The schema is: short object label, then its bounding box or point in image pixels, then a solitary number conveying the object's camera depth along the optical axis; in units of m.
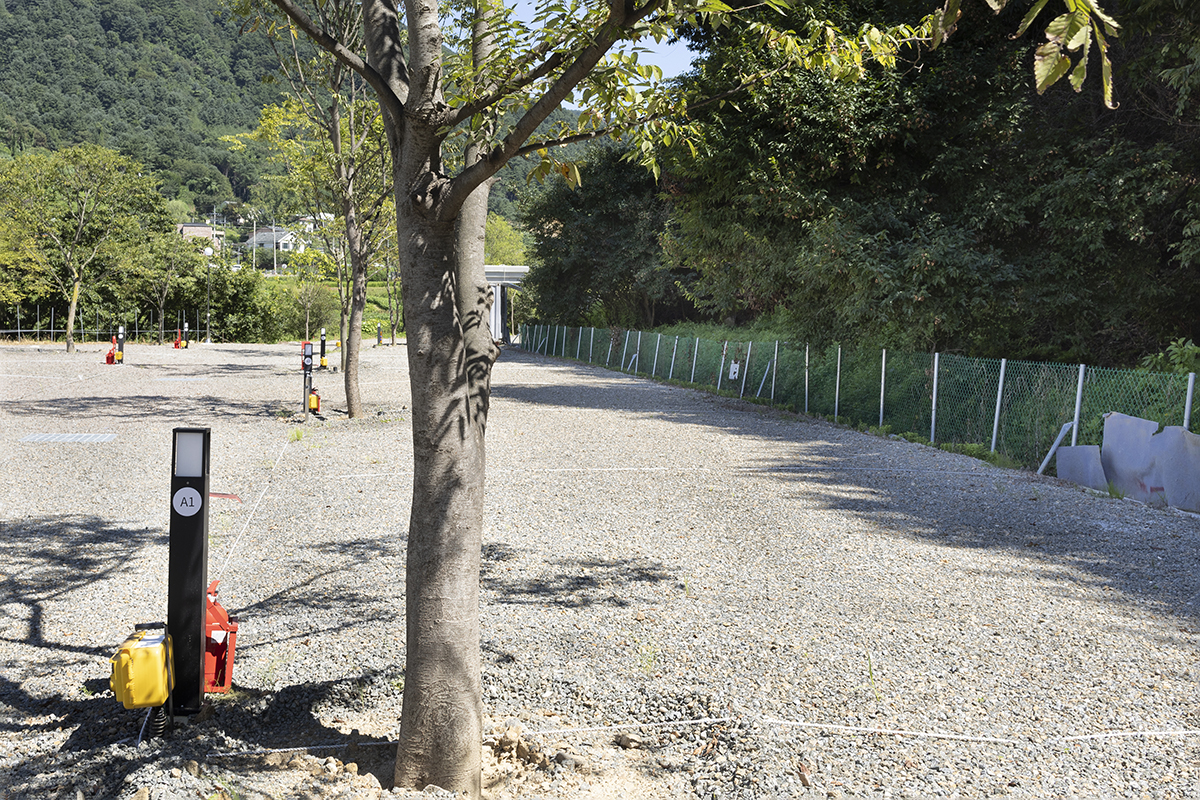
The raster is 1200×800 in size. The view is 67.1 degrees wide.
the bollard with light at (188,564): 3.34
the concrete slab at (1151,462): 8.84
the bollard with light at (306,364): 13.86
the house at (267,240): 138.61
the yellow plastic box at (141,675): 3.29
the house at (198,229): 124.54
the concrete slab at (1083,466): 10.06
